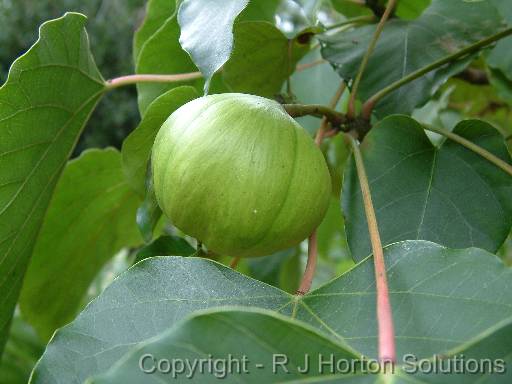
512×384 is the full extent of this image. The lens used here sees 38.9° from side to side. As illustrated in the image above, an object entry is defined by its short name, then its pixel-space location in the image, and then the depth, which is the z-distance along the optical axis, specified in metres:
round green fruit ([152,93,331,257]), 0.19
